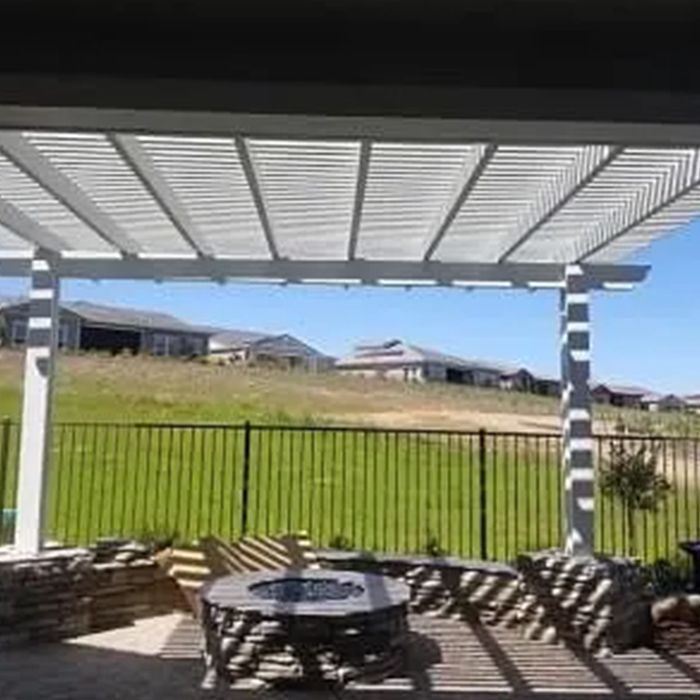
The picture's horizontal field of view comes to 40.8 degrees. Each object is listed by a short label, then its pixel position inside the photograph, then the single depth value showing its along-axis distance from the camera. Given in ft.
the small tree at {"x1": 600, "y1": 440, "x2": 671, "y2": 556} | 32.14
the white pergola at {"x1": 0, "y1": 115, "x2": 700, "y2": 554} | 12.38
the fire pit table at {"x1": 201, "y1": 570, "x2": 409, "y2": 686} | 19.89
